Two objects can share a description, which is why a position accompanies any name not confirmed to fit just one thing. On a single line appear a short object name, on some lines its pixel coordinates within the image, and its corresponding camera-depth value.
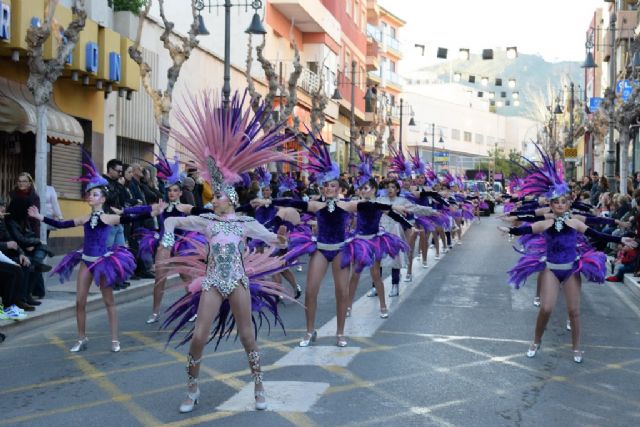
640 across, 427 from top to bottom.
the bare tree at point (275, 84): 29.17
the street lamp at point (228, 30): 22.31
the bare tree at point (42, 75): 14.77
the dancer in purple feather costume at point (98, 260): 9.99
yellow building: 18.41
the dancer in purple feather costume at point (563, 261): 9.81
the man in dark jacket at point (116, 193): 14.98
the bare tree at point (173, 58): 21.37
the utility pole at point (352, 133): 43.11
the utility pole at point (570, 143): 54.28
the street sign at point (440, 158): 87.23
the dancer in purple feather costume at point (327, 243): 10.27
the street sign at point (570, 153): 49.77
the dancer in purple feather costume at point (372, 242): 10.86
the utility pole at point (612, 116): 28.43
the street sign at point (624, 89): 35.86
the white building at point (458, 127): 103.62
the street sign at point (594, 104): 47.14
